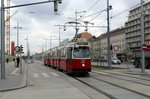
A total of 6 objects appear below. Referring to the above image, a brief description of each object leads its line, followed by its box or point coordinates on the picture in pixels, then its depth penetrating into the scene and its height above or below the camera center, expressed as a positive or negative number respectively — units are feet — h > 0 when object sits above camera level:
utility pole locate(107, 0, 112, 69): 122.33 +7.28
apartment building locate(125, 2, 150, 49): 360.20 +32.52
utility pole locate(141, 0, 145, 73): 92.50 +5.27
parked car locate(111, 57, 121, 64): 225.76 -7.17
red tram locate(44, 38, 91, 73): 78.33 -1.33
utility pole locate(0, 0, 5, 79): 71.00 +2.18
